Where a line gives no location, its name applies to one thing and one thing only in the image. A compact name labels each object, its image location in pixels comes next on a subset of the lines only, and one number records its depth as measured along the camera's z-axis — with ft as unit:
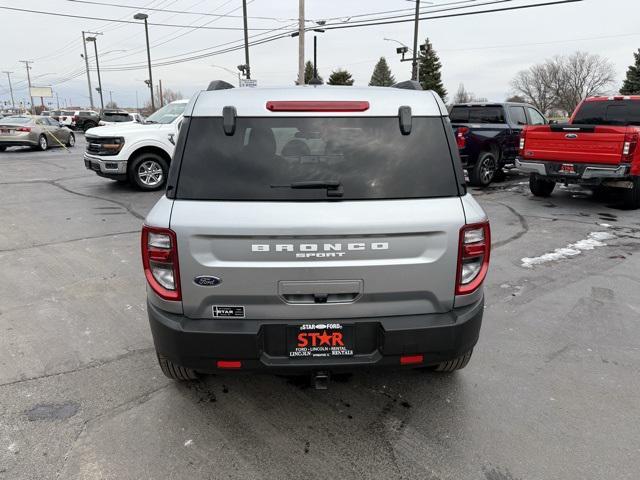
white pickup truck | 33.45
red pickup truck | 26.96
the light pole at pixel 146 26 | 117.91
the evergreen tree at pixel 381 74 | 280.72
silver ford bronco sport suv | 7.68
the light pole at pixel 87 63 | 187.73
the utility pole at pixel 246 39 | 84.96
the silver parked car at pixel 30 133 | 65.05
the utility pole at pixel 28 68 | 309.34
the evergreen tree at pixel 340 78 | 193.58
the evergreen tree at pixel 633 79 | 156.36
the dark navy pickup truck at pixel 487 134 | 37.17
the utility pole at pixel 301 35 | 75.72
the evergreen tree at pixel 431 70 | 201.26
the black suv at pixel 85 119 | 127.83
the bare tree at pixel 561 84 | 245.86
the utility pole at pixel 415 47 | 78.38
